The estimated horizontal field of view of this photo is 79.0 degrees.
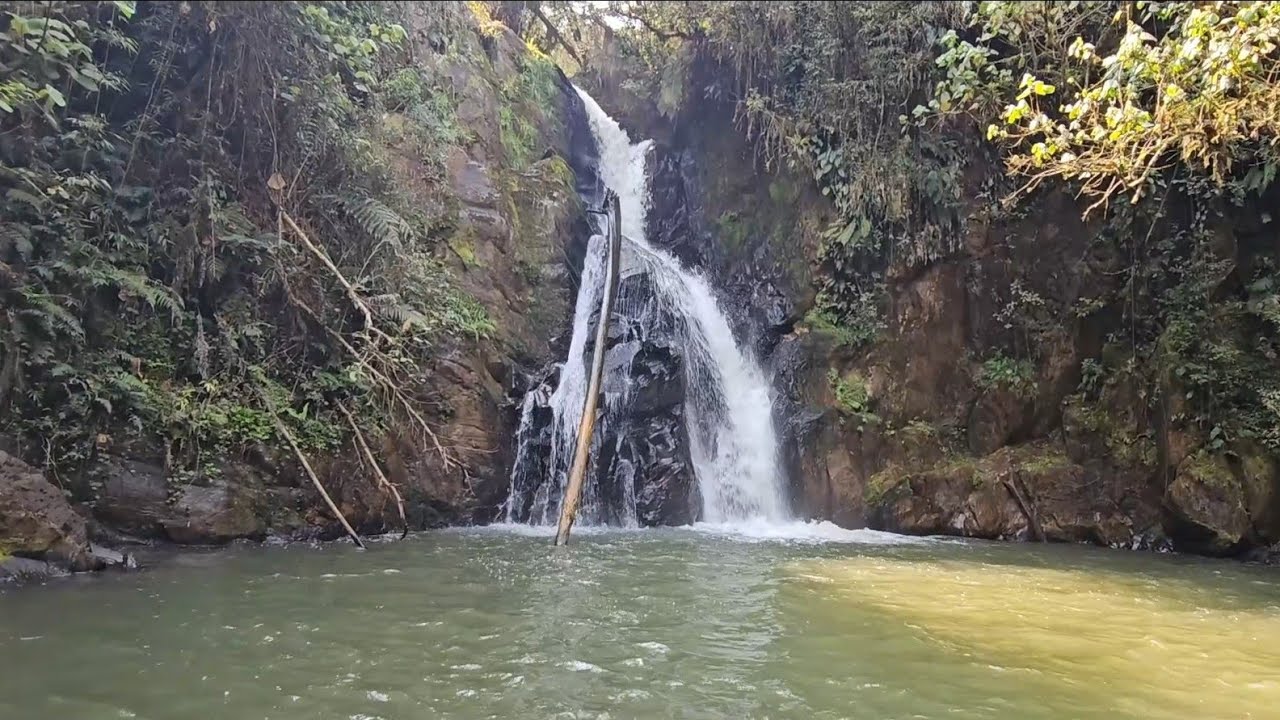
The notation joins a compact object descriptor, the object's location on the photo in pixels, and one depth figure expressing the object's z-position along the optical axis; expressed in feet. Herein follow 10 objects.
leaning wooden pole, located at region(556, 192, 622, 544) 28.19
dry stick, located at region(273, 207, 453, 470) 30.24
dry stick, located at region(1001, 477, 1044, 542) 35.06
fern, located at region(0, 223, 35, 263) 23.24
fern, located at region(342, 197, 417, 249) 32.35
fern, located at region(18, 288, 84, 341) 23.08
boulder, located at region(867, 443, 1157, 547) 34.58
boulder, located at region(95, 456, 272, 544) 24.57
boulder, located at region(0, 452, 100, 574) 19.40
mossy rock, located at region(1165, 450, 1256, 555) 30.58
